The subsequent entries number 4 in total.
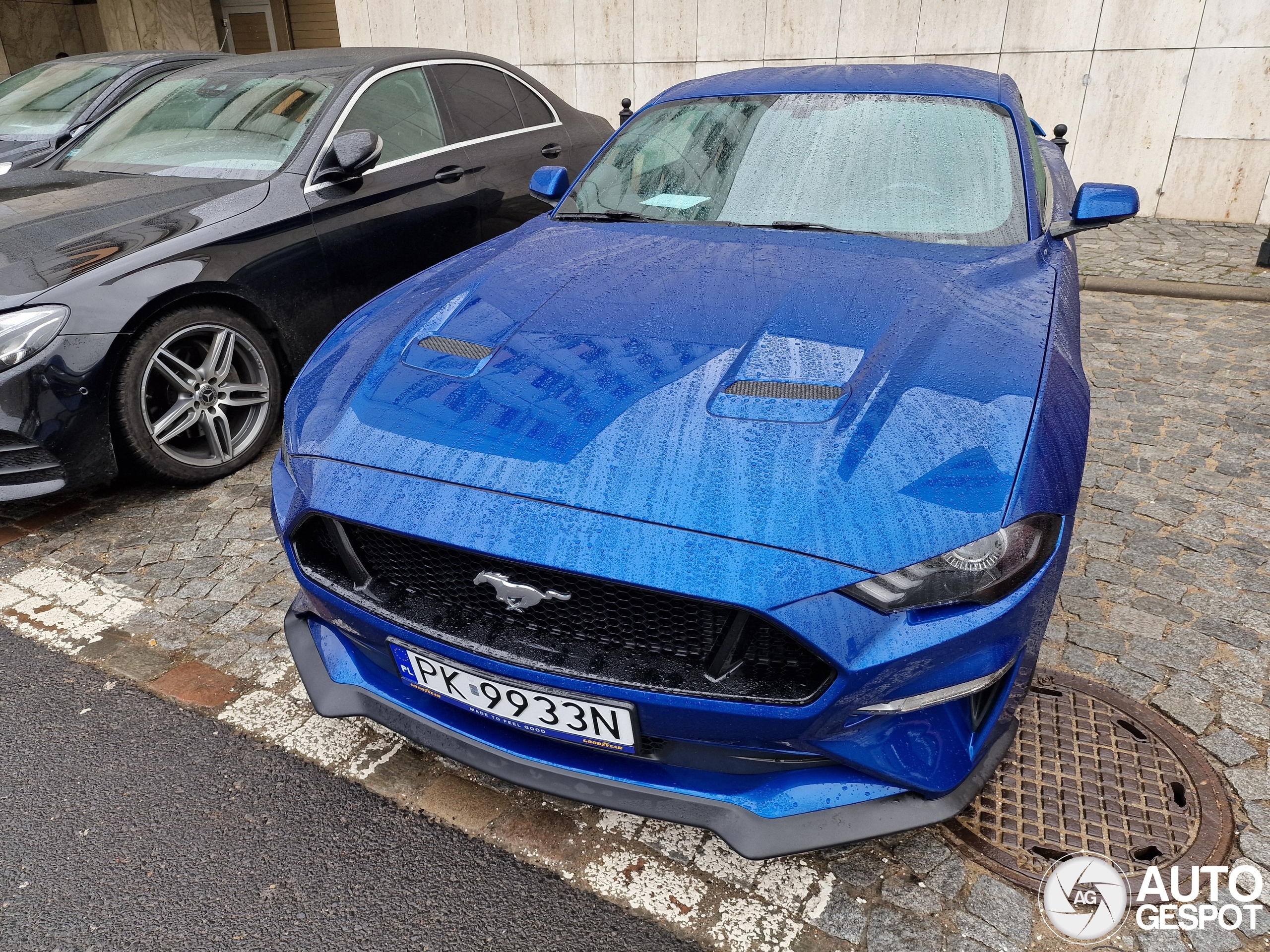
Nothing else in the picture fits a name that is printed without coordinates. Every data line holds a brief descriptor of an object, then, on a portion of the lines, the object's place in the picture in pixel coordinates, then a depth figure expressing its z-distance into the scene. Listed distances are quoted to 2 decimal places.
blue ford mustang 1.54
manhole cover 1.95
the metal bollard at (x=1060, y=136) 5.20
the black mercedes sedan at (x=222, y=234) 3.11
